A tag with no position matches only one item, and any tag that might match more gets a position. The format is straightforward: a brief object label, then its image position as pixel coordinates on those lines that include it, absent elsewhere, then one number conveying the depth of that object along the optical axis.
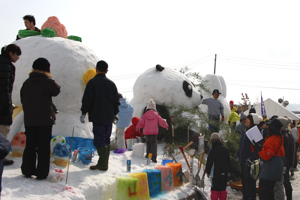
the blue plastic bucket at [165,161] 6.38
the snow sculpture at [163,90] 9.37
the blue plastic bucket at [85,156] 4.99
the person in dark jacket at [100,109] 4.73
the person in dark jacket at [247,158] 5.42
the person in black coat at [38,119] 3.86
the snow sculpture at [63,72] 5.59
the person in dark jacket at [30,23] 6.04
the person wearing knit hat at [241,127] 7.18
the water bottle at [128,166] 5.27
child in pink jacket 6.58
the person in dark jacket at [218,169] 5.03
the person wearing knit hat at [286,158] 4.53
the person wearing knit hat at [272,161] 4.48
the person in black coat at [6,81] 3.65
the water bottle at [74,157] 4.97
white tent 15.91
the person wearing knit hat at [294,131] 9.94
